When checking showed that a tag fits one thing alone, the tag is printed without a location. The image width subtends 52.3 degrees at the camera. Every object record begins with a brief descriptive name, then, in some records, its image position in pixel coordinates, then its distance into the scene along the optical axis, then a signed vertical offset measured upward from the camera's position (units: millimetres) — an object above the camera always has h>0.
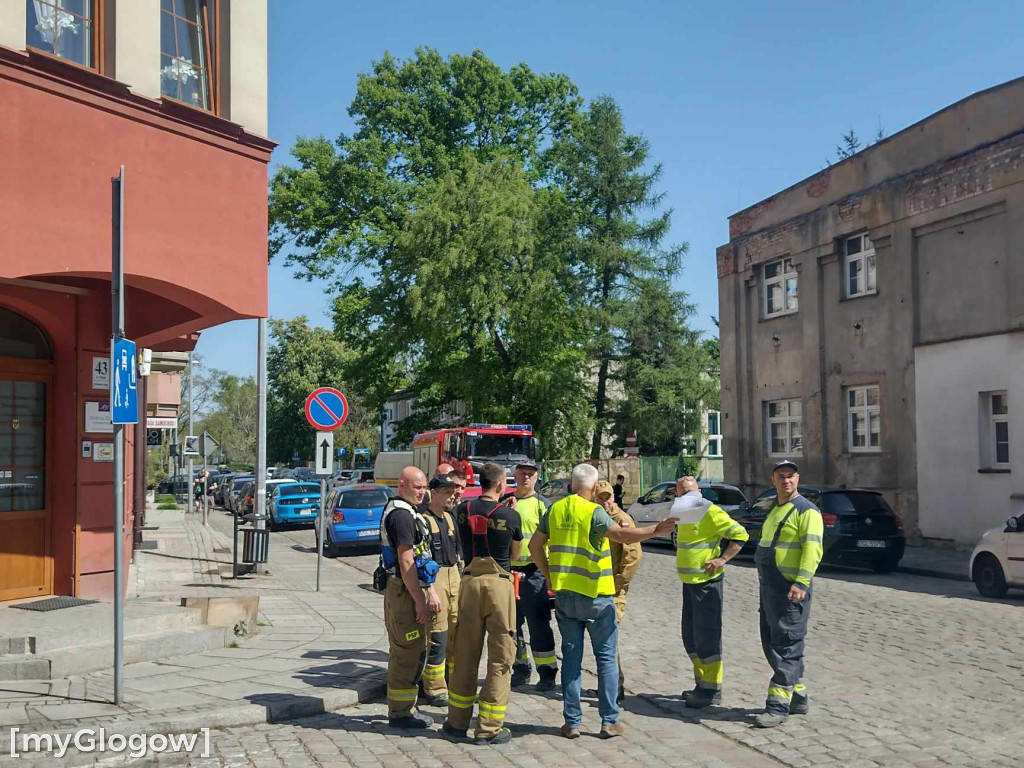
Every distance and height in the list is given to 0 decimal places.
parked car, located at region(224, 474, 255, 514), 41800 -2123
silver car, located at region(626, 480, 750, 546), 22219 -1498
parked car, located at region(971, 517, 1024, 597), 14398 -1816
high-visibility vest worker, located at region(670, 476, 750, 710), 8008 -1192
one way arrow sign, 15562 -229
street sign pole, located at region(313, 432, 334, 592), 15508 -272
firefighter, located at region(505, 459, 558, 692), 8617 -1309
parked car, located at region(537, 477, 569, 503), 29730 -1497
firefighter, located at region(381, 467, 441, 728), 7188 -1144
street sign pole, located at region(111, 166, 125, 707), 7527 +61
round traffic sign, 15498 +445
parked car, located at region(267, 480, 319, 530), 31859 -2071
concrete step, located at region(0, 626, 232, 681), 8570 -1873
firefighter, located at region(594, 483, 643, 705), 8438 -1057
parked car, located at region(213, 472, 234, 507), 50903 -2405
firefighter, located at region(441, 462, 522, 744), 7008 -1421
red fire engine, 32656 -221
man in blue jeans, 7133 -1089
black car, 18172 -1681
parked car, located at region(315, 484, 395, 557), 22750 -1793
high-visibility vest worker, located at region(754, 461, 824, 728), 7512 -1130
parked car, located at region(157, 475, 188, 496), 65625 -2948
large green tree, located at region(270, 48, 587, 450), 37281 +7513
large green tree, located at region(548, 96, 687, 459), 41500 +8497
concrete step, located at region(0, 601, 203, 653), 9070 -1730
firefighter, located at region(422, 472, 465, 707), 7762 -1017
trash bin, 16641 -1718
